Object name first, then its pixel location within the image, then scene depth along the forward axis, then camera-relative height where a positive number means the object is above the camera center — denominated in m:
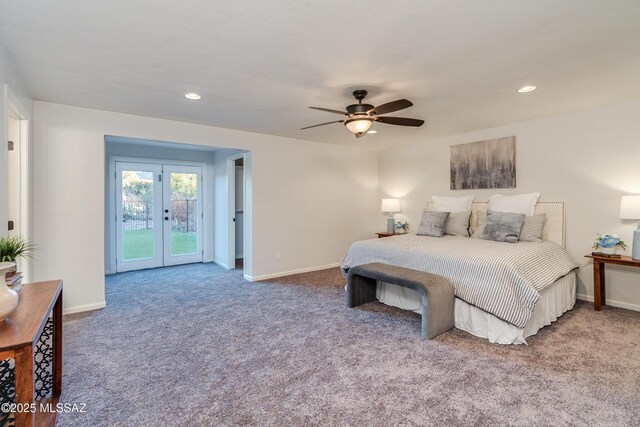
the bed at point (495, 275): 2.67 -0.62
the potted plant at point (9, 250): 1.74 -0.21
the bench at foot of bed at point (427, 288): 2.75 -0.71
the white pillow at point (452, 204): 4.66 +0.11
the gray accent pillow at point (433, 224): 4.44 -0.20
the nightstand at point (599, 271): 3.19 -0.68
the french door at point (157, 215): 5.43 -0.04
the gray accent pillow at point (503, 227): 3.76 -0.21
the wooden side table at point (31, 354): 1.11 -0.60
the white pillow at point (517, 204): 4.07 +0.09
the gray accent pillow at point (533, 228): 3.79 -0.23
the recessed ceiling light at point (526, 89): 2.94 +1.17
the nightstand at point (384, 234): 5.57 -0.42
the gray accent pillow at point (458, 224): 4.44 -0.20
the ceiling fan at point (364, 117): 2.91 +0.92
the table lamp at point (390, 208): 5.65 +0.06
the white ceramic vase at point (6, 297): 1.25 -0.35
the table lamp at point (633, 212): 3.14 -0.03
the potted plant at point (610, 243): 3.33 -0.37
